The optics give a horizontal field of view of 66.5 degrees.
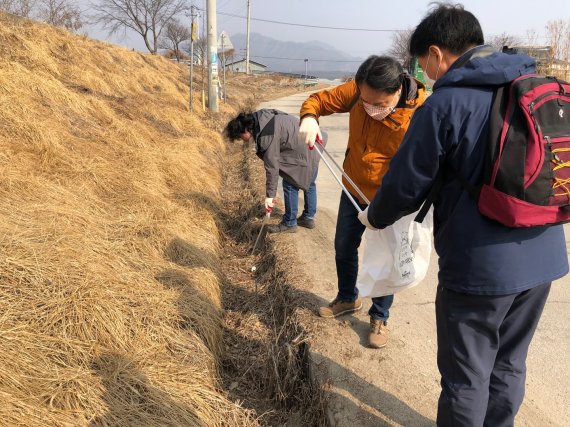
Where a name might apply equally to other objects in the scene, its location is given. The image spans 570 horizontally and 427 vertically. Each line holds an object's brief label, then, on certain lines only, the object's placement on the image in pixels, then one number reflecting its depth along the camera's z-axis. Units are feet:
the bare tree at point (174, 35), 144.78
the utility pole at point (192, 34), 36.37
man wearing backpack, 4.61
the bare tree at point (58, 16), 62.61
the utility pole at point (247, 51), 148.50
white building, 223.71
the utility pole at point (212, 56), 43.24
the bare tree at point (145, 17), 130.62
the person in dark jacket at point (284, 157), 14.52
